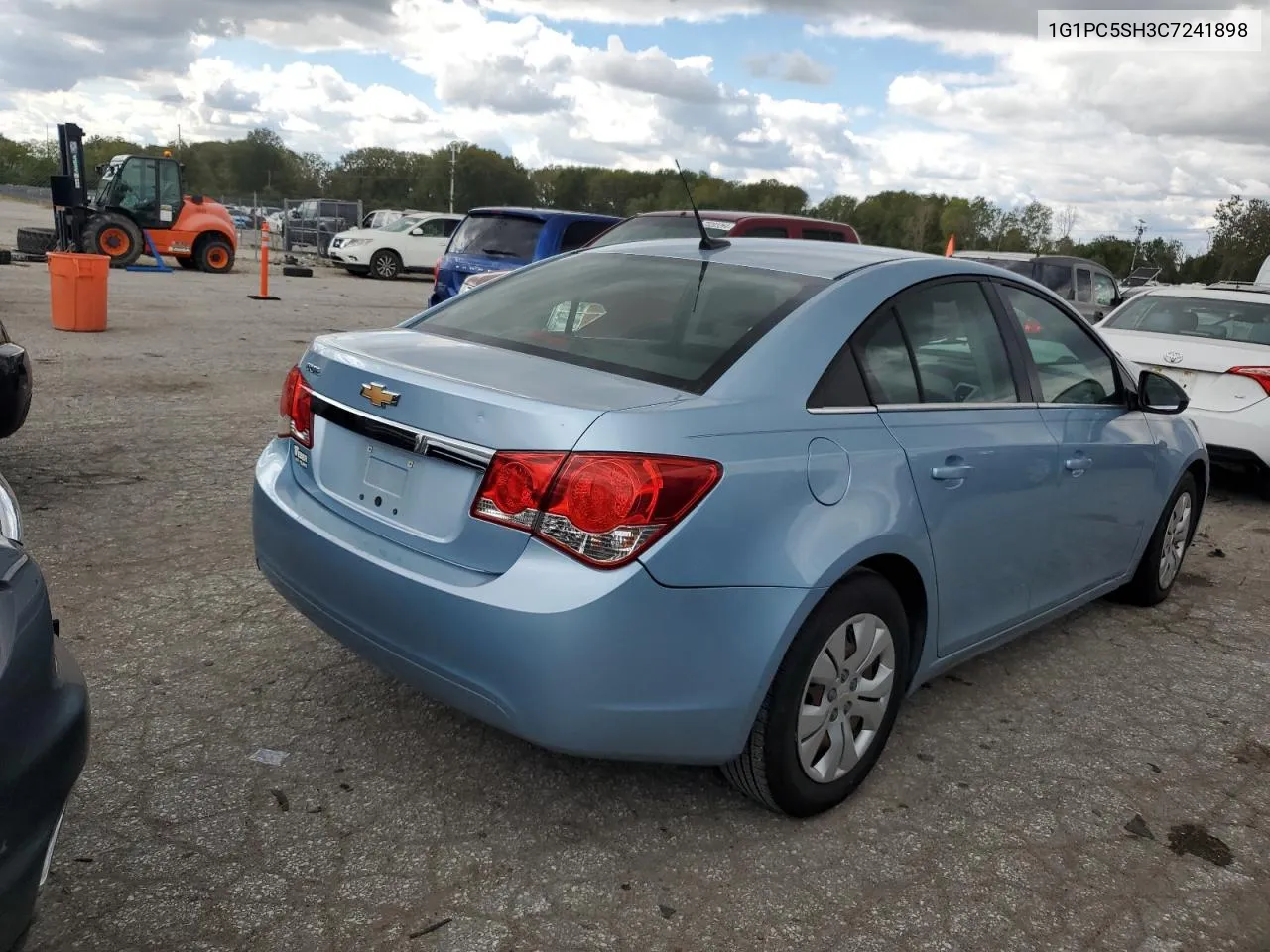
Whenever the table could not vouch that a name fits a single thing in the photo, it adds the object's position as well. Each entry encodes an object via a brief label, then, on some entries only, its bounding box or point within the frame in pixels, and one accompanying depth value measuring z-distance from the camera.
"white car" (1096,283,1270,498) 7.04
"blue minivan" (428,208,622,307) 12.52
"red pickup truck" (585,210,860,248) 10.44
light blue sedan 2.50
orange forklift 20.97
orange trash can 11.37
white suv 26.27
